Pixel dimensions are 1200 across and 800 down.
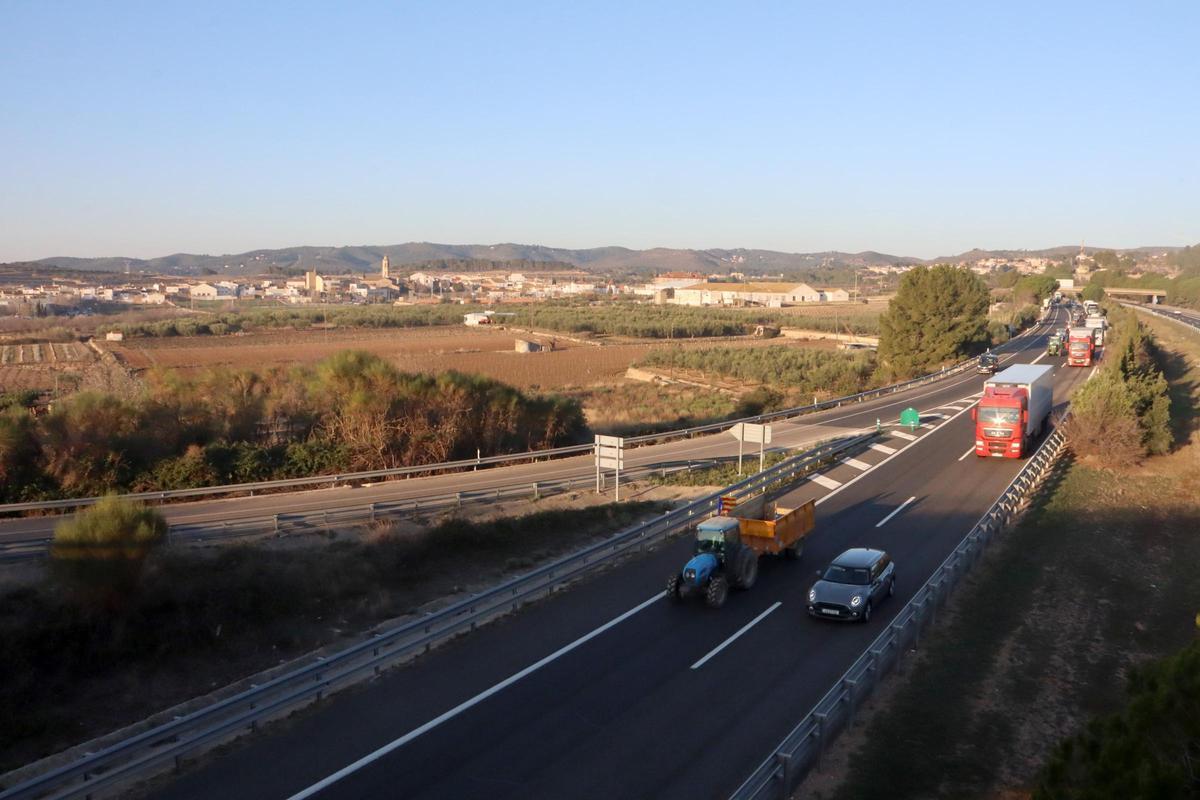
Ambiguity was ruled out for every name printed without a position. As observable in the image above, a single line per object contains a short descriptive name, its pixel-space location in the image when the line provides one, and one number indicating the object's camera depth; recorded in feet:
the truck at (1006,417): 103.35
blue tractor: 54.90
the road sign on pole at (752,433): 86.53
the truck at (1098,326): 214.69
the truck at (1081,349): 196.85
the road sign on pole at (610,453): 81.20
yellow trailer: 61.98
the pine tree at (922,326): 205.36
